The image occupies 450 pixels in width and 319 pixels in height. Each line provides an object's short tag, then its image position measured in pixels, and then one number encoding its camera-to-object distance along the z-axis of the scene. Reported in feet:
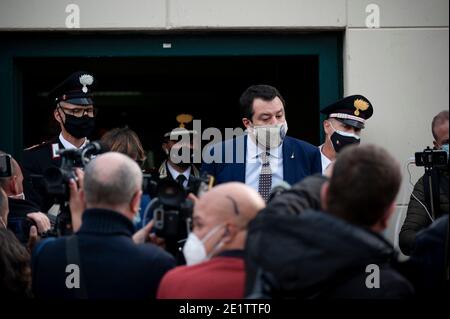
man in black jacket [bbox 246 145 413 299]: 20.48
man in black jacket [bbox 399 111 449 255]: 35.96
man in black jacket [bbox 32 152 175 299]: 23.66
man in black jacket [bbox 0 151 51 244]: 32.37
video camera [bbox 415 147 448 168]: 32.60
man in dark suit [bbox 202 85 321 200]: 37.11
